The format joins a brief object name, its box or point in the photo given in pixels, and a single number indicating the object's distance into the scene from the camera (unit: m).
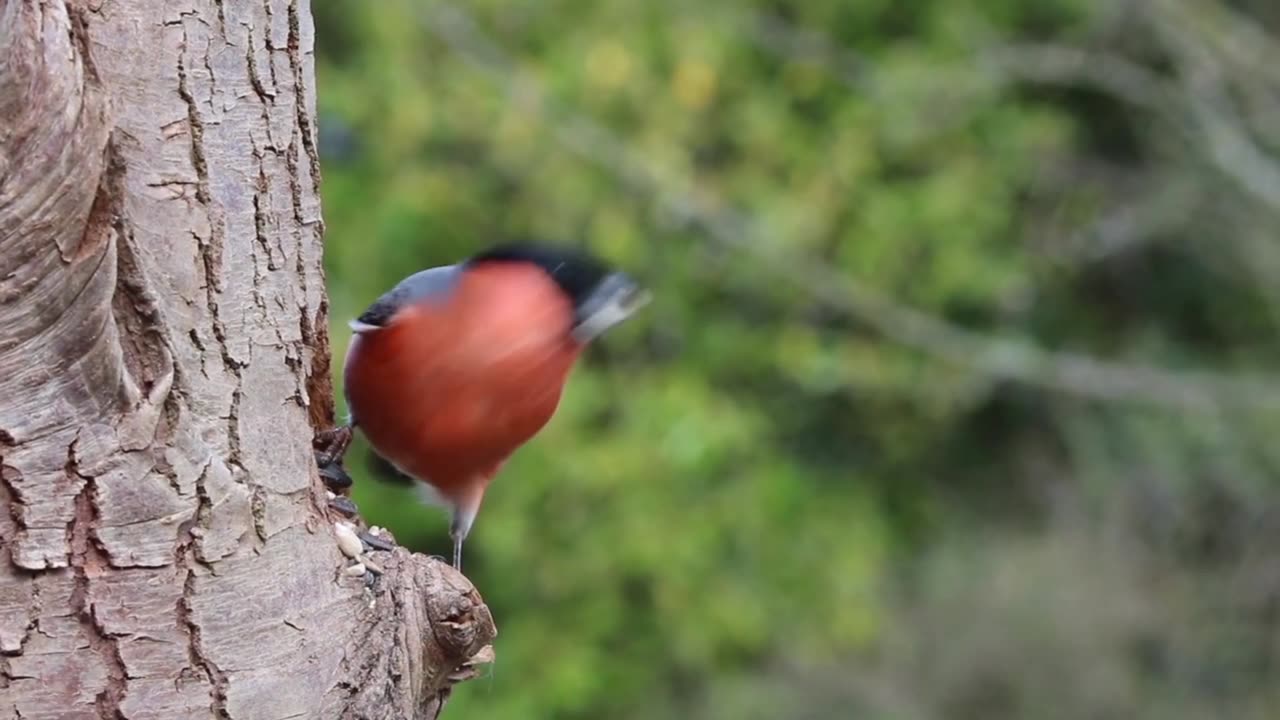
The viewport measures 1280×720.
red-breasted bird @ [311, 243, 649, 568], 5.10
